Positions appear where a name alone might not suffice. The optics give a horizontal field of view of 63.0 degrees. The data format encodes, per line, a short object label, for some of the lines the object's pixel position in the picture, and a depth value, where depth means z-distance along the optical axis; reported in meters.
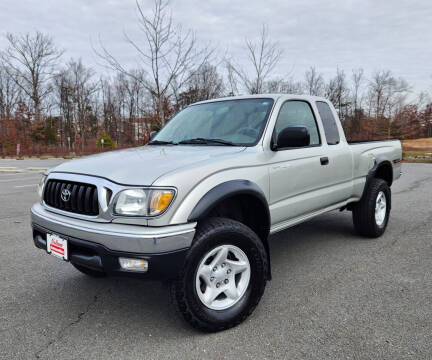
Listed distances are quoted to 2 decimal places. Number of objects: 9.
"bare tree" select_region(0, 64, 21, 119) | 42.84
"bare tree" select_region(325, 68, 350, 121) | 37.97
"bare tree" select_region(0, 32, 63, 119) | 35.88
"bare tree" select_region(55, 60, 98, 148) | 42.25
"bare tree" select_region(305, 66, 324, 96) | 33.94
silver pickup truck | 2.20
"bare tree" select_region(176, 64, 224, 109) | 30.47
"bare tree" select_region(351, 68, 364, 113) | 41.69
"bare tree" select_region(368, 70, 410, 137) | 34.38
